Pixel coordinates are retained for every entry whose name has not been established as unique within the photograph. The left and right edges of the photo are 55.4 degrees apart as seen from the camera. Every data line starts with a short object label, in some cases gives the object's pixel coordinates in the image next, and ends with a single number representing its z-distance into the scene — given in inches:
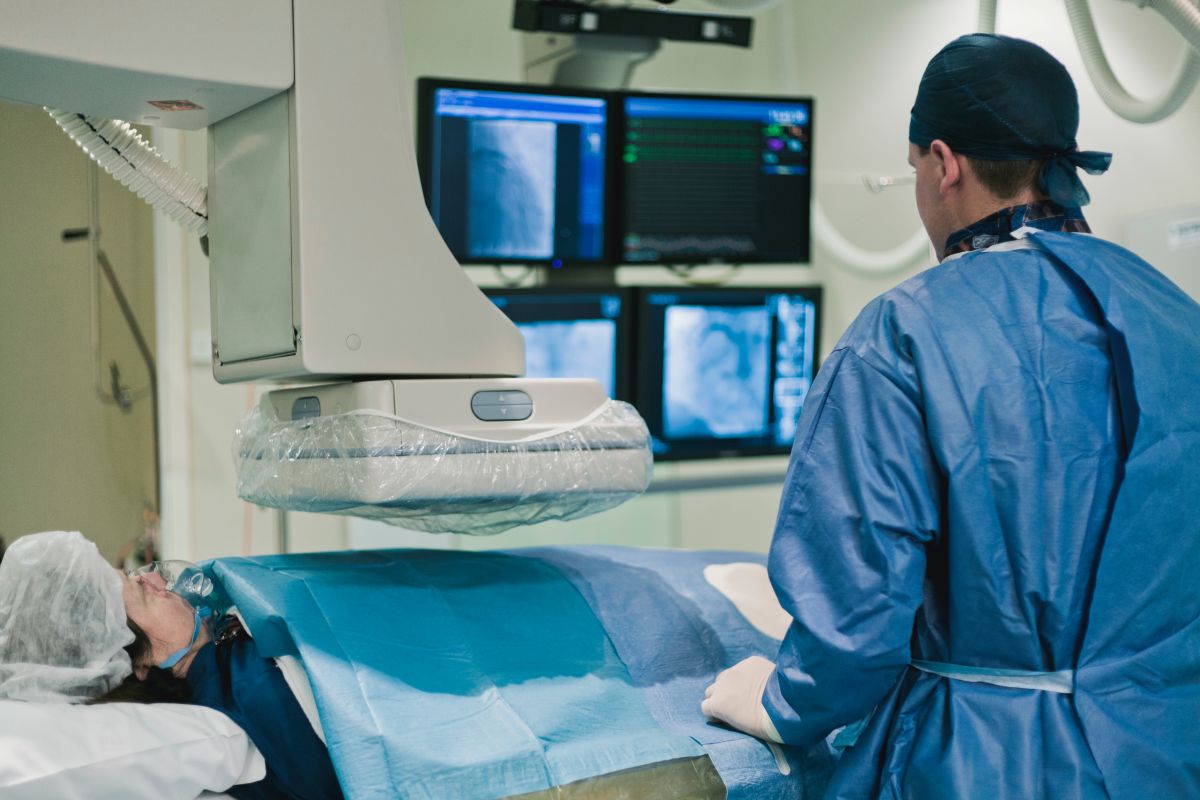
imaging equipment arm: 51.4
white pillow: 50.5
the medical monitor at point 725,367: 116.0
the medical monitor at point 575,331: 109.6
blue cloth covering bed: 54.5
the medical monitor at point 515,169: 105.0
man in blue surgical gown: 49.0
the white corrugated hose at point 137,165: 55.9
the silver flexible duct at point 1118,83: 76.7
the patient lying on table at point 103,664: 57.9
